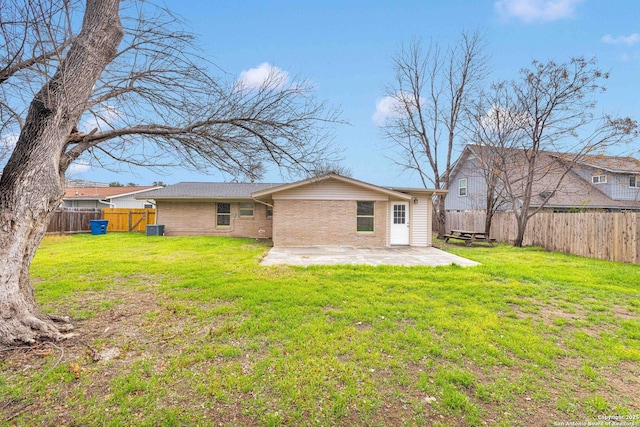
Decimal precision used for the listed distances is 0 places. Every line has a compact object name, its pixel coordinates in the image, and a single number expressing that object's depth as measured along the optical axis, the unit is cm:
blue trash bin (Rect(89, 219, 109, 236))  1677
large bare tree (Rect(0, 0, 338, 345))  302
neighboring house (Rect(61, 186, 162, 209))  2661
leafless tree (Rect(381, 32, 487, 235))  1634
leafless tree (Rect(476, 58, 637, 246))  1193
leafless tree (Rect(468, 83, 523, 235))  1434
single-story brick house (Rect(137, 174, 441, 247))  1225
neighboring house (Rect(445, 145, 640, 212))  1838
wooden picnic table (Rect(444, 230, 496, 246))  1398
